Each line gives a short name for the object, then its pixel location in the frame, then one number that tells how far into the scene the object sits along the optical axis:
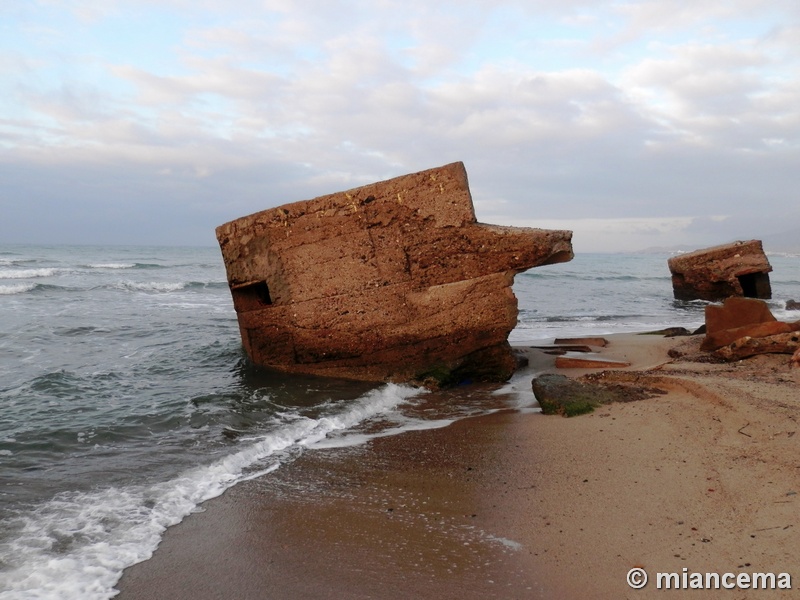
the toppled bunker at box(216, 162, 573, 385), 6.56
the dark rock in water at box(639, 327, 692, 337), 10.17
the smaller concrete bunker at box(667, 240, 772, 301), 15.37
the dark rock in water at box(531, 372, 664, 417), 5.33
